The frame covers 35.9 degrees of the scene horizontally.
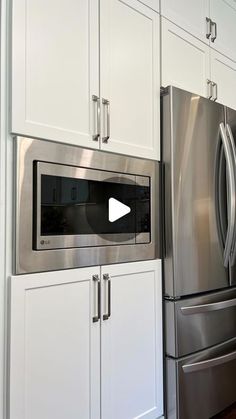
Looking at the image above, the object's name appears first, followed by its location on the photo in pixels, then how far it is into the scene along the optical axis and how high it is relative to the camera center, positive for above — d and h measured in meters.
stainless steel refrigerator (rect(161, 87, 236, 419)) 1.85 -0.14
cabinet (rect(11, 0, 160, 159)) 1.33 +0.64
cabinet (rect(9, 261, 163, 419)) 1.29 -0.48
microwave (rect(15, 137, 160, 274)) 1.32 +0.08
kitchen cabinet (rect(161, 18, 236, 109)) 1.96 +0.95
